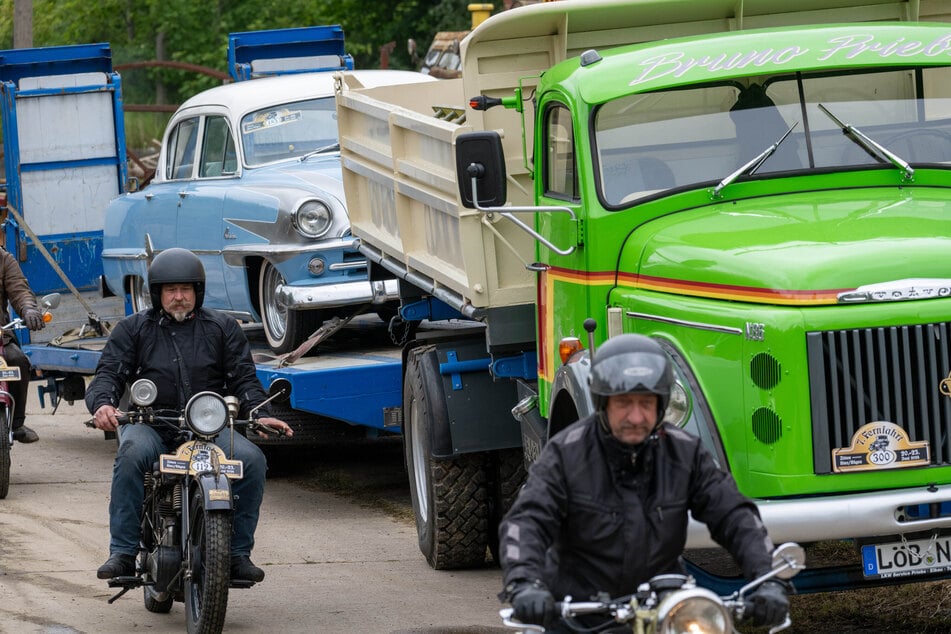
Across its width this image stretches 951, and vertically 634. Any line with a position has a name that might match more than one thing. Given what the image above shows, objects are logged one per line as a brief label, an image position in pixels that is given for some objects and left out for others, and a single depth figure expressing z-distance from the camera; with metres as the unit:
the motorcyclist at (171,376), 11.51
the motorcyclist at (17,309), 18.28
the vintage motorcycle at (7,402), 17.40
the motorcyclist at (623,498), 6.62
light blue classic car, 17.34
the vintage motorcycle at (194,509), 10.95
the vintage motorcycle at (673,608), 5.95
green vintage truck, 8.84
